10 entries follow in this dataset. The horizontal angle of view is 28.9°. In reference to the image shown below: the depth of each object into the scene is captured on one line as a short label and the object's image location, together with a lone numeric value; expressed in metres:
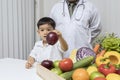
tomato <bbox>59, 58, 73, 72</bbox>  1.15
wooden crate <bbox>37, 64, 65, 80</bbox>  1.07
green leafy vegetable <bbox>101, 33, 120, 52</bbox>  1.29
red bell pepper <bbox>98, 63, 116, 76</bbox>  1.06
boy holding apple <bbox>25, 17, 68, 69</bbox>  1.75
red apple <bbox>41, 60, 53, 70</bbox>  1.26
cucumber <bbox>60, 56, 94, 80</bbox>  1.19
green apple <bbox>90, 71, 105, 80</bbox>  1.04
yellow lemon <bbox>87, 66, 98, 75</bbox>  1.10
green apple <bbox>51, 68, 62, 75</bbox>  1.14
